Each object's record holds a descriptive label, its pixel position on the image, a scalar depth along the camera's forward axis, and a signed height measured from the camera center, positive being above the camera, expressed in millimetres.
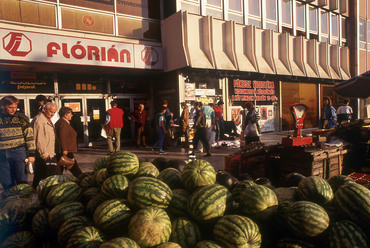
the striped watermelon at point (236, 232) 1683 -878
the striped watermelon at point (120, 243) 1552 -844
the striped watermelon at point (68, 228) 1859 -878
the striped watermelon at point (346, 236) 1659 -916
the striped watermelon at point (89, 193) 2397 -775
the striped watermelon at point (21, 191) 2650 -807
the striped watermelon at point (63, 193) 2248 -729
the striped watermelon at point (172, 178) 2472 -672
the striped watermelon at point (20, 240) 1913 -992
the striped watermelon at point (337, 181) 2535 -790
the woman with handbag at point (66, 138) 4867 -391
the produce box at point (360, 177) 4141 -1277
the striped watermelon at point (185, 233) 1755 -904
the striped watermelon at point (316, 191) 2150 -753
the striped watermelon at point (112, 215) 1833 -775
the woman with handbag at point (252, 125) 7541 -404
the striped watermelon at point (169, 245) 1607 -893
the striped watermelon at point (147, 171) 2523 -601
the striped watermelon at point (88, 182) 2684 -737
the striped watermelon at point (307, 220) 1768 -838
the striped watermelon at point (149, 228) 1676 -814
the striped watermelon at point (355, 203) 1866 -775
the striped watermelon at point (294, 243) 1741 -993
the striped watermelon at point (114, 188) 2139 -649
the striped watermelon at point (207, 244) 1648 -925
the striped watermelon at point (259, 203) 1941 -763
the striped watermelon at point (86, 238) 1681 -880
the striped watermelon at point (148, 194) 1937 -656
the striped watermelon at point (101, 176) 2529 -636
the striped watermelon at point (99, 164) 2932 -580
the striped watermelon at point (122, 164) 2428 -495
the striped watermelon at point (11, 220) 2047 -890
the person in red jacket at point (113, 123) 9195 -220
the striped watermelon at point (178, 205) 2048 -790
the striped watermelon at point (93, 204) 2150 -798
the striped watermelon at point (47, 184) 2454 -698
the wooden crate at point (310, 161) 4887 -1107
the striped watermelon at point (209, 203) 1880 -734
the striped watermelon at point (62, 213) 2004 -821
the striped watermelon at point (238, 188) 2379 -787
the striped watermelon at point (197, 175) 2297 -610
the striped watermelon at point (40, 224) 2055 -922
